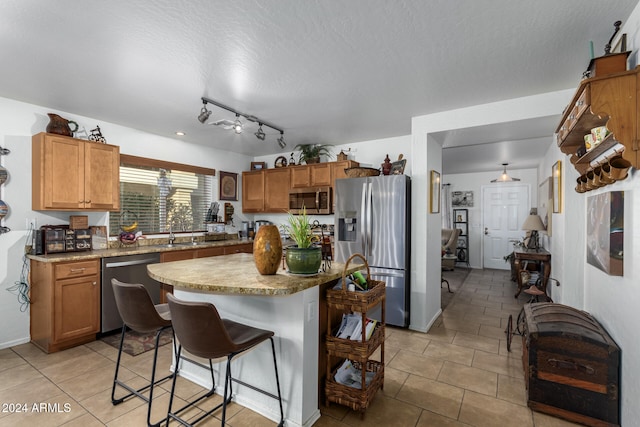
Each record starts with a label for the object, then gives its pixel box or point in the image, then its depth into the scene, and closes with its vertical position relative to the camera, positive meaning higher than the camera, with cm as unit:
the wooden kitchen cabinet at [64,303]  294 -91
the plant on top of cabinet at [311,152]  492 +100
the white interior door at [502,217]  719 -6
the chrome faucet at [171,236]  448 -34
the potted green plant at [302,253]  191 -25
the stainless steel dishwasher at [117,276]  328 -70
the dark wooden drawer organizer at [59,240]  320 -29
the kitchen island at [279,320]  173 -70
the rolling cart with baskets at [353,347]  193 -87
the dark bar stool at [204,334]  149 -61
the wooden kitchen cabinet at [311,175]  470 +61
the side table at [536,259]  440 -66
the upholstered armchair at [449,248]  709 -79
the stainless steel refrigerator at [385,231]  351 -20
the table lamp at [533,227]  473 -19
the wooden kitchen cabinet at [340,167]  451 +70
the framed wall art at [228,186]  538 +50
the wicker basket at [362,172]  383 +54
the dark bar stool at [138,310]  188 -61
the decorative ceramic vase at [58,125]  322 +93
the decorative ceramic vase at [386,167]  383 +59
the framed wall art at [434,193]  364 +27
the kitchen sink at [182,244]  431 -45
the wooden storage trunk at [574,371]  189 -101
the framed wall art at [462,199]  781 +40
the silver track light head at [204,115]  290 +94
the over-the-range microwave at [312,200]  468 +22
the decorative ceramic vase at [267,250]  189 -23
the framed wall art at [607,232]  185 -12
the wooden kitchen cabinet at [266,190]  519 +41
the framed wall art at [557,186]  344 +35
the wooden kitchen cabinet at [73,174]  313 +43
